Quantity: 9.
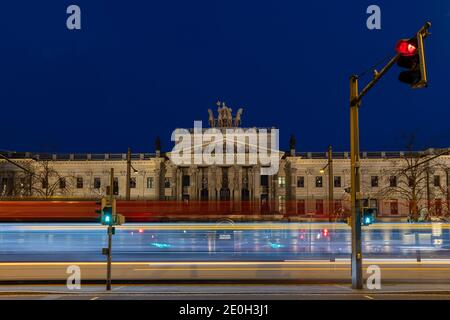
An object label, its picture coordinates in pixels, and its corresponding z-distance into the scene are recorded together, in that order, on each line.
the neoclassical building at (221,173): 108.06
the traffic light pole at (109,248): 18.78
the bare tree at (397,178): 92.94
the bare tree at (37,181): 95.25
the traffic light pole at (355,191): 18.66
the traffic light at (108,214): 19.35
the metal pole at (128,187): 52.23
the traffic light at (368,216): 18.42
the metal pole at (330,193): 41.69
